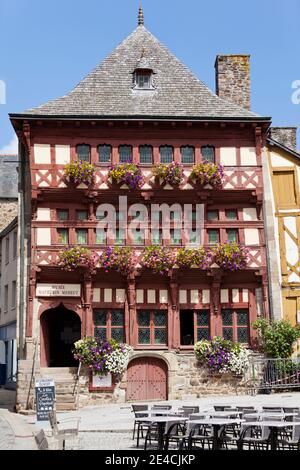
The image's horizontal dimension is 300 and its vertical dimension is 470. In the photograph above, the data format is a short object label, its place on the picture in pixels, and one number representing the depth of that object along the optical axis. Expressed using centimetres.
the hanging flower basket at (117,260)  2531
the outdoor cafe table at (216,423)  1253
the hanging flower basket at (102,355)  2478
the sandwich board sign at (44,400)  1828
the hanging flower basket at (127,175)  2591
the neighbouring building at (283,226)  2658
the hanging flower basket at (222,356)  2494
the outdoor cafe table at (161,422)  1335
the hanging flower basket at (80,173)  2586
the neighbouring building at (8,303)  3534
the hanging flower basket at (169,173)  2606
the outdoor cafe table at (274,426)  1199
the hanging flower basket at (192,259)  2547
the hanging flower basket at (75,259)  2514
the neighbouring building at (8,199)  4072
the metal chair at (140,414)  1530
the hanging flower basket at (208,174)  2608
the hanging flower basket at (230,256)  2545
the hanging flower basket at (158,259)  2541
